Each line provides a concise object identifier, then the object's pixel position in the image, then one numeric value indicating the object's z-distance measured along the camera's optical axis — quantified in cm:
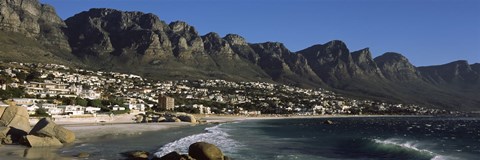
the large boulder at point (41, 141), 3791
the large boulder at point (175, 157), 2836
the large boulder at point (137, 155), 3246
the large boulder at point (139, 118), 9677
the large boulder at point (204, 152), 2959
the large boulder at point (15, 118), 4606
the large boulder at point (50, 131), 3950
